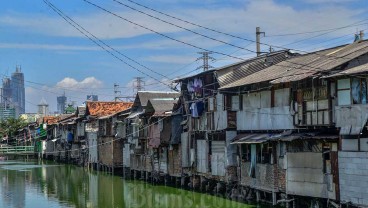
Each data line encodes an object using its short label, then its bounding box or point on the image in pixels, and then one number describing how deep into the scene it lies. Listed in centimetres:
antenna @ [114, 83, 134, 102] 6881
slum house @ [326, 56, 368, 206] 1864
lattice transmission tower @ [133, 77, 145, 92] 6925
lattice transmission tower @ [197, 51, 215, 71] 4894
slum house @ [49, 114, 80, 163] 6475
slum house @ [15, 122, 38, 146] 8421
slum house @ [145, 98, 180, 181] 3638
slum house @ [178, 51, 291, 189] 2841
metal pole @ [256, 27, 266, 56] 3642
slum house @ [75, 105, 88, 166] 5962
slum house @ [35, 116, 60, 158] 7662
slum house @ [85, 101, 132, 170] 5166
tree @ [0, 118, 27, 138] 8504
